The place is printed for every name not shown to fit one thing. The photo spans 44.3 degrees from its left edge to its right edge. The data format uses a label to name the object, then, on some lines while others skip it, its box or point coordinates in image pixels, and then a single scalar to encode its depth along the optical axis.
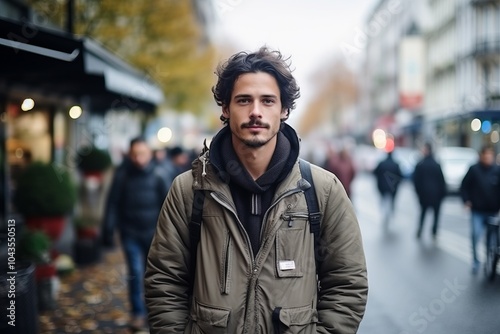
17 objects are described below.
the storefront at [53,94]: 5.88
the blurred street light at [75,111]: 14.99
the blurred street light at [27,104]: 8.15
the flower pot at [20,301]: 4.90
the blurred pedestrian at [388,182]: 15.95
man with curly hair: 2.57
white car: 24.64
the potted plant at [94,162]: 14.07
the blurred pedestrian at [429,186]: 13.55
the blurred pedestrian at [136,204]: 7.16
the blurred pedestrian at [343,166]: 14.73
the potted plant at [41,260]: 7.41
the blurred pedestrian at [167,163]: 11.62
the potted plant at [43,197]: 10.01
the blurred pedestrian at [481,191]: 10.10
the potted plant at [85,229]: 11.27
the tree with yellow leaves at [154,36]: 13.28
